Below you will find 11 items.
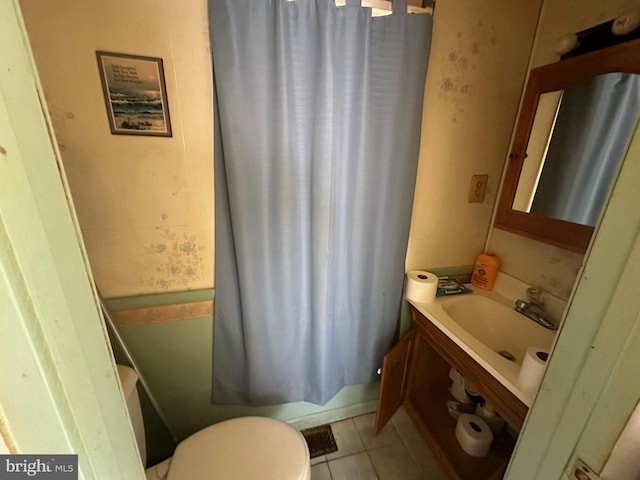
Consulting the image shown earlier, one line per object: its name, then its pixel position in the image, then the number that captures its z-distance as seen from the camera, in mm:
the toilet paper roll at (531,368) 763
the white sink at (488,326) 973
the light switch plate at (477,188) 1284
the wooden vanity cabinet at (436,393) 982
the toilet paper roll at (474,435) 1229
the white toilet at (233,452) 838
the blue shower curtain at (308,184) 866
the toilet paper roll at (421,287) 1240
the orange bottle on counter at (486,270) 1355
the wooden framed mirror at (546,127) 879
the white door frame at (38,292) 260
